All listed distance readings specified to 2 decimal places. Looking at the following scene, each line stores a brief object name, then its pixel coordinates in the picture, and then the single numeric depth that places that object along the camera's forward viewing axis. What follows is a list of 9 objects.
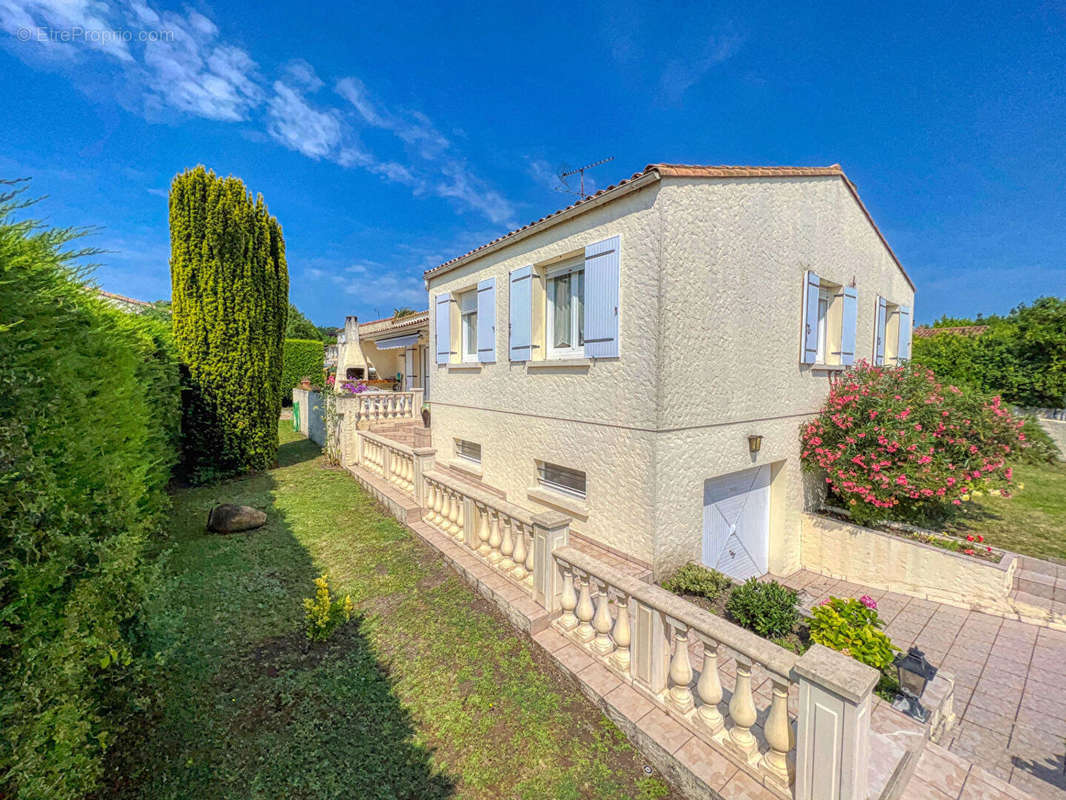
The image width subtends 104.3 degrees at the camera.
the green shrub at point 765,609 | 6.19
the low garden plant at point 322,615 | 5.07
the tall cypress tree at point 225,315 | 11.30
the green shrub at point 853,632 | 5.13
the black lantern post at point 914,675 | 5.09
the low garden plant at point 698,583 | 6.70
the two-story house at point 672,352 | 6.86
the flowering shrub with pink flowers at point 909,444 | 8.50
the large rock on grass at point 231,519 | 8.06
